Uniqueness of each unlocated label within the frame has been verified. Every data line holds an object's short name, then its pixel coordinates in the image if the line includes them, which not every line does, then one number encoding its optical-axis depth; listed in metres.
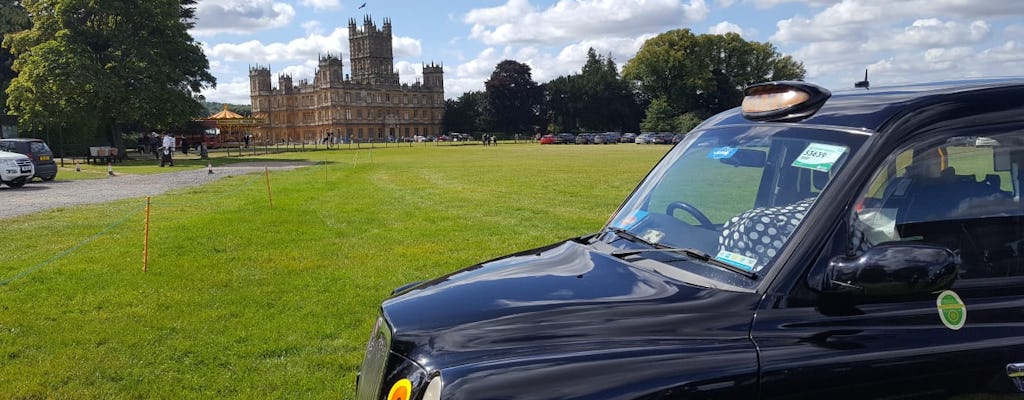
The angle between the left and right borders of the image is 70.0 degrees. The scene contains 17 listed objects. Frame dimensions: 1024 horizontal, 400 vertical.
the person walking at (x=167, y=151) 41.05
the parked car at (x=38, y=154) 27.64
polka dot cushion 2.64
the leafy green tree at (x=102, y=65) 43.44
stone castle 161.62
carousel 72.11
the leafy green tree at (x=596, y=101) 129.88
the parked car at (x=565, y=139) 103.12
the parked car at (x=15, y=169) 24.30
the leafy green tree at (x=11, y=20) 61.25
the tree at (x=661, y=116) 105.38
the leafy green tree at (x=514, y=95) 135.62
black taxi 2.22
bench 44.25
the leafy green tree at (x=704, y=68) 104.38
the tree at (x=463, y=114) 153.62
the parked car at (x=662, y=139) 88.31
